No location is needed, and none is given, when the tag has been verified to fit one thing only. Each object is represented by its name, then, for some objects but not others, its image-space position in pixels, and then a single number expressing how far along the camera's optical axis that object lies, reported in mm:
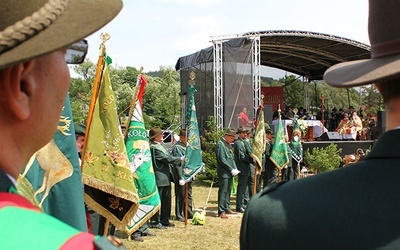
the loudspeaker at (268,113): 19169
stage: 18062
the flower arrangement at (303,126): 20469
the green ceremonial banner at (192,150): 9328
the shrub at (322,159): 15438
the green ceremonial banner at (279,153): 12781
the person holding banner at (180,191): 9766
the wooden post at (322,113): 24969
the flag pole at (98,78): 4166
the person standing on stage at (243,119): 16516
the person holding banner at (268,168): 13023
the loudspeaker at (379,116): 16028
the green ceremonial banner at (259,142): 11321
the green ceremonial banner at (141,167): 6109
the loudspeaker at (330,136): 19575
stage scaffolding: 16516
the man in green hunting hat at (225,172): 10580
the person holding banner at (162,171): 8984
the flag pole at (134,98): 5836
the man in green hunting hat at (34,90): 751
